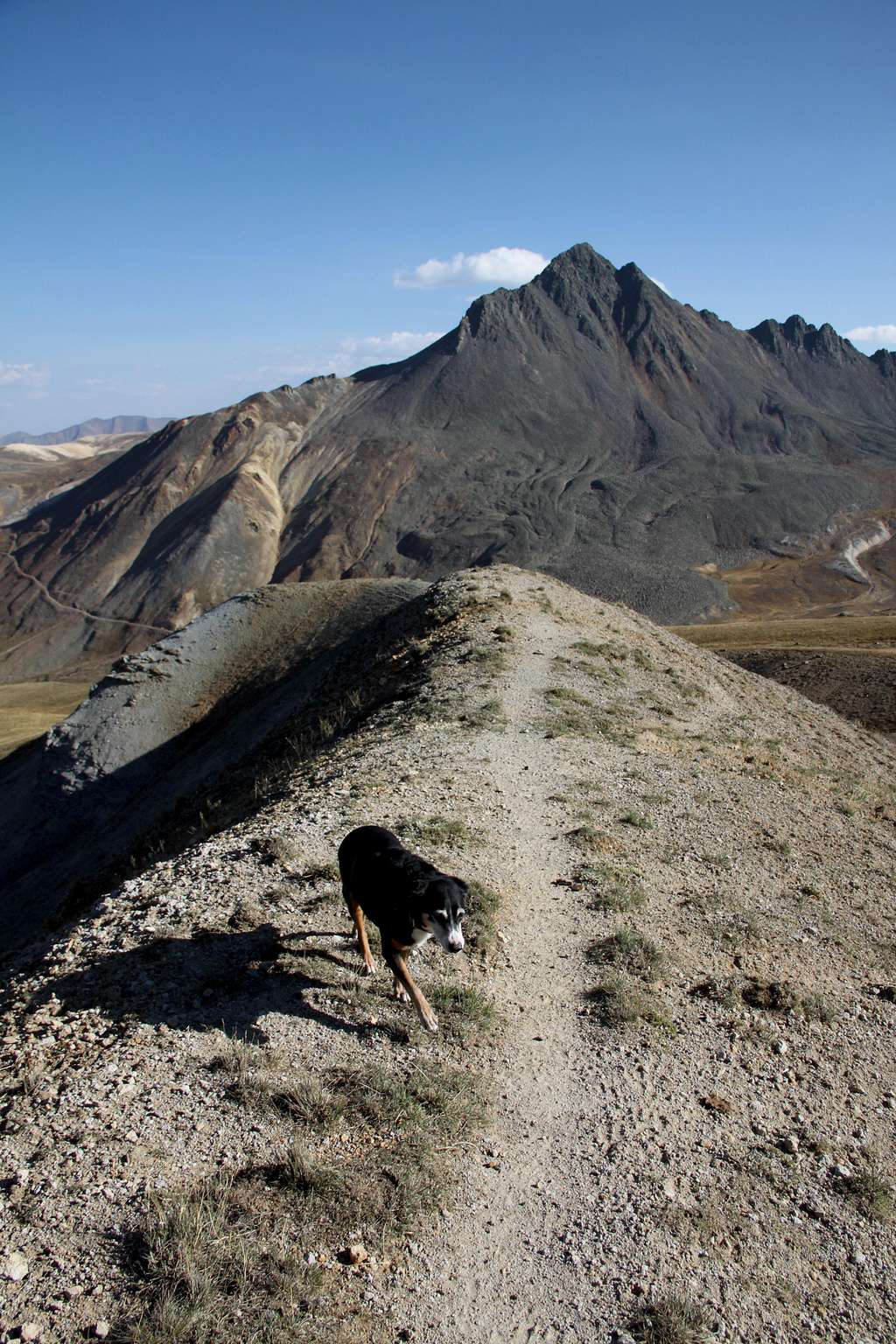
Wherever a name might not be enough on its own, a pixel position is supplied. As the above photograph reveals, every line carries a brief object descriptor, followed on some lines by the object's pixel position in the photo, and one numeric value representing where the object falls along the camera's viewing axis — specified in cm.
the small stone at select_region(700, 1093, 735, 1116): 622
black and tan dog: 600
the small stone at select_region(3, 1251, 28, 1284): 441
